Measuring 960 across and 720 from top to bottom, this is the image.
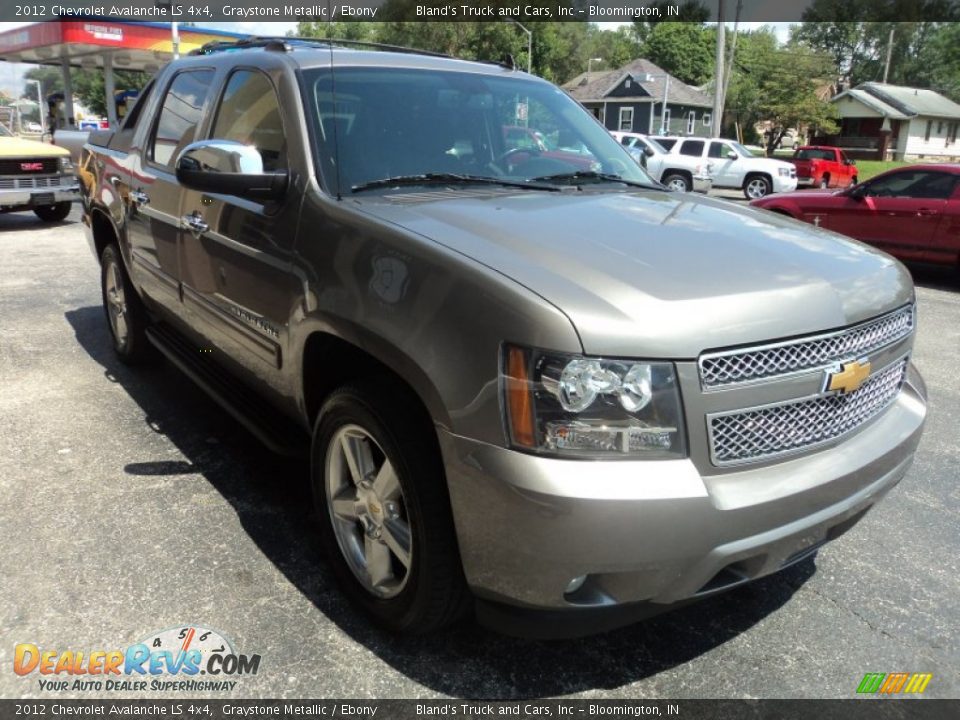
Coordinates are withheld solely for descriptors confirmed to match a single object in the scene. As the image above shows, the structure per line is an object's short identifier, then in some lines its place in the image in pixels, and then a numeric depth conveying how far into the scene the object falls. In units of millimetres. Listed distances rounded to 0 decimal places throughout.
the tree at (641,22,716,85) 76750
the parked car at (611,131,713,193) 22672
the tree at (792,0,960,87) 83375
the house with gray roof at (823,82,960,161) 56781
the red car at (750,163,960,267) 9875
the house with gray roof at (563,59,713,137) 53562
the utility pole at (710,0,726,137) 22895
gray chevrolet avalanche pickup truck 2008
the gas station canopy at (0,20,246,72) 26919
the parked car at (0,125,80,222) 11922
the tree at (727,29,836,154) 49344
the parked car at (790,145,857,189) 29125
